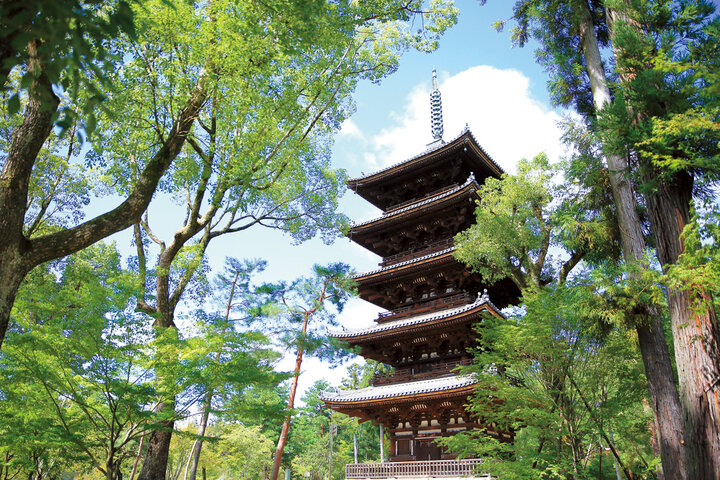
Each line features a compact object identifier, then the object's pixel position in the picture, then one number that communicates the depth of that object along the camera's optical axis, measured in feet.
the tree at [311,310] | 56.49
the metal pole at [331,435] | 78.02
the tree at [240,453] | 78.12
